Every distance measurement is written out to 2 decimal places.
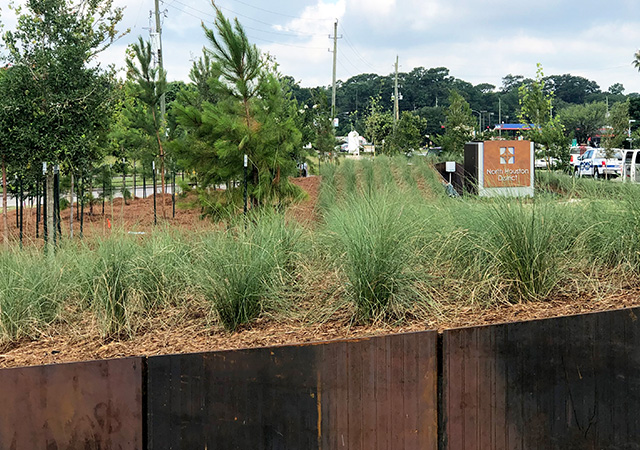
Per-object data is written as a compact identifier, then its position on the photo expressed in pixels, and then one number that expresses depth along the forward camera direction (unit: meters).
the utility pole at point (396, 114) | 38.59
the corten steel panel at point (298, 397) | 3.95
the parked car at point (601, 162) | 32.81
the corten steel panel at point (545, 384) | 4.15
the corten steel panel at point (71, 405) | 3.88
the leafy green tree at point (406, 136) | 33.75
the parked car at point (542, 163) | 23.81
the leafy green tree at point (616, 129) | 34.89
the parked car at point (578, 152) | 37.14
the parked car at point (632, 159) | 27.31
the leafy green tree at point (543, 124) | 22.14
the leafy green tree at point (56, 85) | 8.70
